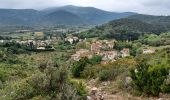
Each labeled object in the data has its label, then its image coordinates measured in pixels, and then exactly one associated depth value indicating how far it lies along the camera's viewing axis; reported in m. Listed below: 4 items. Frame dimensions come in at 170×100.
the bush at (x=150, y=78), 14.50
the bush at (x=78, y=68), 23.60
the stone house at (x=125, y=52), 54.58
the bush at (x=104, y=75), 19.52
